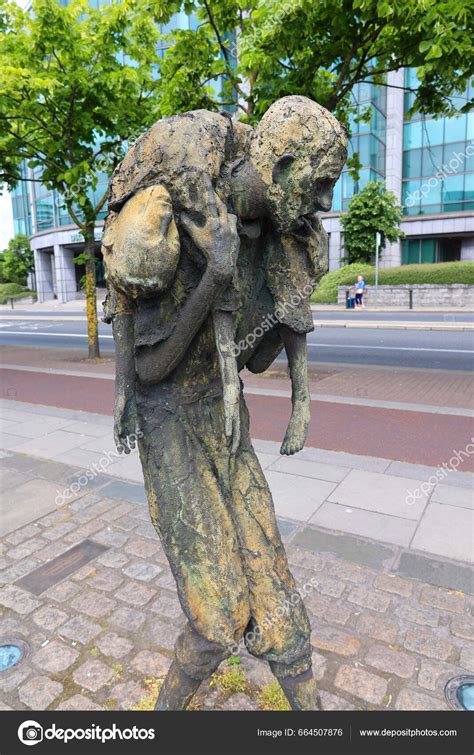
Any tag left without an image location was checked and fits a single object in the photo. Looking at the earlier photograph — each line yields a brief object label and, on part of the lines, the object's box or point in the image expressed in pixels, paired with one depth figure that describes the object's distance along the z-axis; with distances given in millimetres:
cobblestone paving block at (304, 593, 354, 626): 3650
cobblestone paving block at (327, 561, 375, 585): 4043
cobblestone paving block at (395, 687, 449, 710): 2906
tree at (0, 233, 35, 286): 58831
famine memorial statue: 1937
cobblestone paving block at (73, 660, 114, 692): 3129
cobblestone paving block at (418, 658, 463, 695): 3049
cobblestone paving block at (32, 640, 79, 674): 3273
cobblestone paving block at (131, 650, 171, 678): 3219
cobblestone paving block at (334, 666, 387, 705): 2988
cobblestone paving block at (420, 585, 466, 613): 3709
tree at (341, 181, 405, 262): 31703
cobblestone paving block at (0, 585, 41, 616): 3828
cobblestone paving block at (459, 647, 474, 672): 3182
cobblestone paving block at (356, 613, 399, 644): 3453
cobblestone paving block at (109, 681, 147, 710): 2984
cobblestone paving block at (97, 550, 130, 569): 4359
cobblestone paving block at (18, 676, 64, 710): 2996
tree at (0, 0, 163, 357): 10422
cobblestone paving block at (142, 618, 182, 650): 3465
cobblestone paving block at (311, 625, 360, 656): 3352
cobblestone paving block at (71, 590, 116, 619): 3775
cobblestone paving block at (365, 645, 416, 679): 3168
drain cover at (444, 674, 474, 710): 2900
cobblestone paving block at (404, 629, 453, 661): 3295
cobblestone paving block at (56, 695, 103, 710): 2958
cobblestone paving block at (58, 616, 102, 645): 3523
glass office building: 35562
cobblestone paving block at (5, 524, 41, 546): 4766
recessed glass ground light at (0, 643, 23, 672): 3289
